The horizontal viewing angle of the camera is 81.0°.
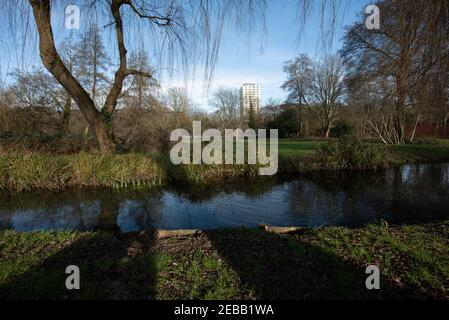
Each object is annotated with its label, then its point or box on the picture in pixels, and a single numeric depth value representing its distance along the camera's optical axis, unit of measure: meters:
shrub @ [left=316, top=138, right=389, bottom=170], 12.09
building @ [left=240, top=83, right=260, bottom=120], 47.17
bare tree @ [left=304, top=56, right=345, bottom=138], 36.53
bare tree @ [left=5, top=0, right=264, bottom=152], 3.98
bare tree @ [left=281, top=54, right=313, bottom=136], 37.12
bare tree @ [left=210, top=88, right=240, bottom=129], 49.69
